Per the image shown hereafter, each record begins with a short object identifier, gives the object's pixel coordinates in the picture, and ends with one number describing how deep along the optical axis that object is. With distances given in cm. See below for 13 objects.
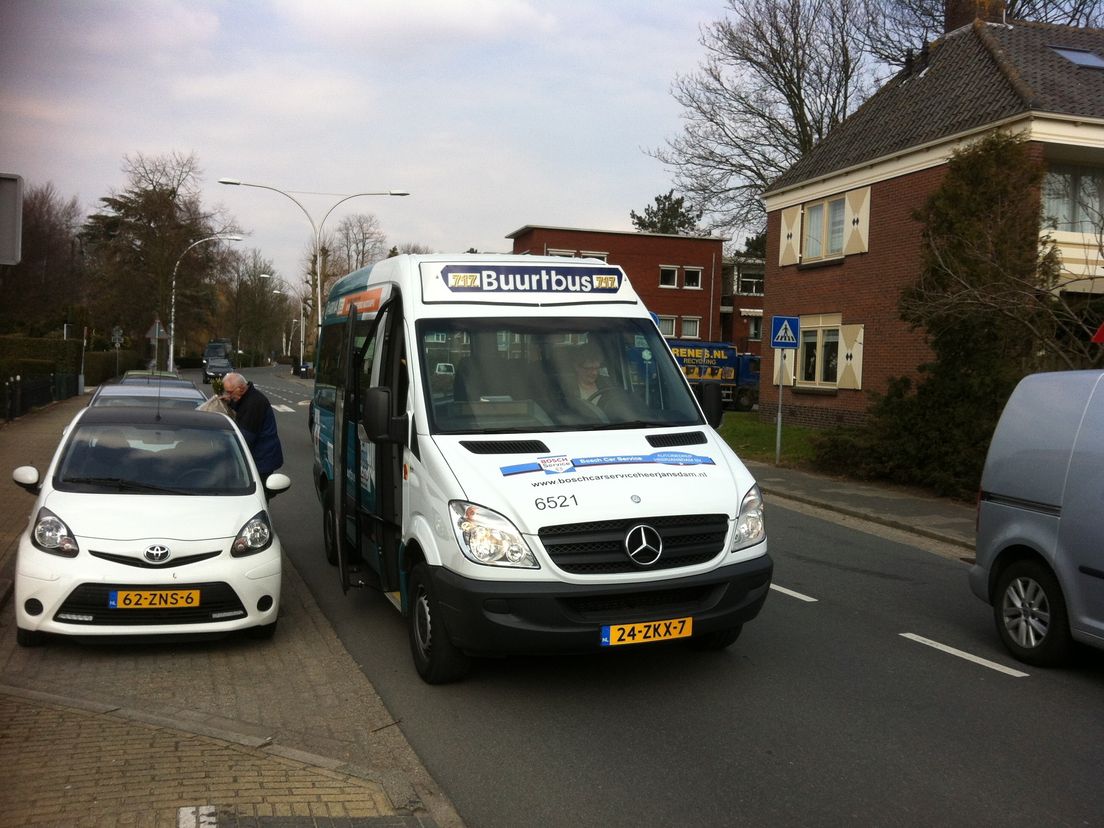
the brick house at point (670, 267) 5622
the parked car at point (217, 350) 6375
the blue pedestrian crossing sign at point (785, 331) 1836
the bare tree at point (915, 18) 3266
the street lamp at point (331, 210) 3846
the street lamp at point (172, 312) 5415
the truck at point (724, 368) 3784
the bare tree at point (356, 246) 7606
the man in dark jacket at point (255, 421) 915
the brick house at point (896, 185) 2116
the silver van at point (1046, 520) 605
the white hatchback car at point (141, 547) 608
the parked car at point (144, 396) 1108
